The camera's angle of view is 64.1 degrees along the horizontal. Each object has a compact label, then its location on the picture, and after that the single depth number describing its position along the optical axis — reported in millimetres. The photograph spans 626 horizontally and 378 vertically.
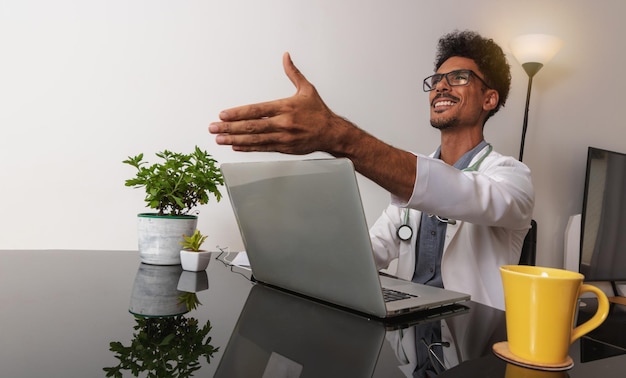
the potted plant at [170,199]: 1104
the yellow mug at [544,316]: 490
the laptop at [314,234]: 638
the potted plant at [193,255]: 1041
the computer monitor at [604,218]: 2498
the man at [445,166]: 690
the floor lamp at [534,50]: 2301
